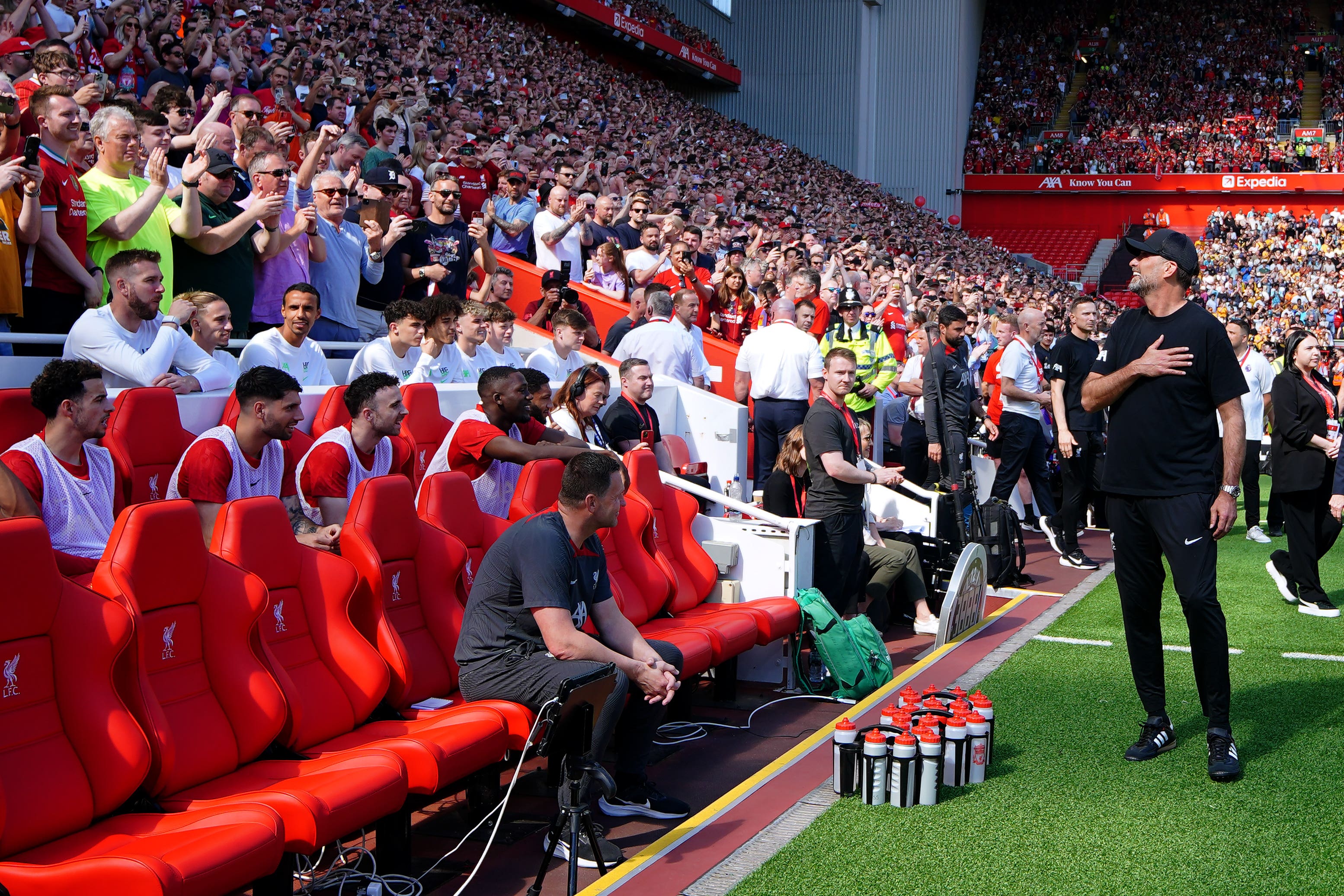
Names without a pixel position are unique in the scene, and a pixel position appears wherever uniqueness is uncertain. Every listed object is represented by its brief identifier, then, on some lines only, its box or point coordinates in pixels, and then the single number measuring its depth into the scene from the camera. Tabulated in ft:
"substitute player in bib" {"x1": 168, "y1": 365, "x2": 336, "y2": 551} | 14.85
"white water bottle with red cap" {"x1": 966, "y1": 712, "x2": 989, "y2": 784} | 15.17
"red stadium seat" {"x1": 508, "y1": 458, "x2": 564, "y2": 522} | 18.25
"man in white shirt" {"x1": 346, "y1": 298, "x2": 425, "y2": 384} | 21.07
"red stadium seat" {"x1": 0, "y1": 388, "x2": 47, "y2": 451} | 14.21
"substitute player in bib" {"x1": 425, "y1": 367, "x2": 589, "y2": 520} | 18.94
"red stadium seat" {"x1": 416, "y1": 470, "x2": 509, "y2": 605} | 16.43
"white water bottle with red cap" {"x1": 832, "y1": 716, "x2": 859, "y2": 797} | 14.88
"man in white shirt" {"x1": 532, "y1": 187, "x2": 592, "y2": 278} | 34.63
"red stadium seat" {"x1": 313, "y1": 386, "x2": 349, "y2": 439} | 18.28
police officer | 32.76
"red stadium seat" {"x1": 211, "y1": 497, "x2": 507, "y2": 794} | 12.82
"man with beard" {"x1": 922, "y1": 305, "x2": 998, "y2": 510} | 30.19
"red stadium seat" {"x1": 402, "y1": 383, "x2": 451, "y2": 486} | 19.97
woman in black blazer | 25.29
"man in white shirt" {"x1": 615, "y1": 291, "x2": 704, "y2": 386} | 29.35
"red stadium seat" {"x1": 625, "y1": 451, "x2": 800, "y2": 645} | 20.61
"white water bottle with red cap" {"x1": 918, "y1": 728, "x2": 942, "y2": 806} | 14.46
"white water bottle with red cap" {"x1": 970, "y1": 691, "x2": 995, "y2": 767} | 15.35
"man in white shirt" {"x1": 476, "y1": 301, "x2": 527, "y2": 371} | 23.91
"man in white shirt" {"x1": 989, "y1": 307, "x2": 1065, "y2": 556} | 31.07
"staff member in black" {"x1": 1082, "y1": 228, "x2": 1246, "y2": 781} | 14.80
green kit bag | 19.99
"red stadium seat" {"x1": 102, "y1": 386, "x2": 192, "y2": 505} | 15.21
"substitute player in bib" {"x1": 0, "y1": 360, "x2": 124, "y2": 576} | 13.15
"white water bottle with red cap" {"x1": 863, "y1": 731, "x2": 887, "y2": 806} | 14.64
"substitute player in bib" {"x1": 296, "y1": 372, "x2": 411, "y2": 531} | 16.43
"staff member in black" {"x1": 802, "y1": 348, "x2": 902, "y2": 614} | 22.65
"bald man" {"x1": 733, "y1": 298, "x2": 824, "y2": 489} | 28.48
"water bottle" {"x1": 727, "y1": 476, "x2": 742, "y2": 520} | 27.53
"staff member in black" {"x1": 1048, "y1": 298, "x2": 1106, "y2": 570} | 29.60
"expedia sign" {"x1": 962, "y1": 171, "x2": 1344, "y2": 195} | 115.14
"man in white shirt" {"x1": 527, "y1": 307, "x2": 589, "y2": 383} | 25.59
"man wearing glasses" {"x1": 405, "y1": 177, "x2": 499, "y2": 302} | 26.55
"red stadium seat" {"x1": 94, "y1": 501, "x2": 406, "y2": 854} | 11.21
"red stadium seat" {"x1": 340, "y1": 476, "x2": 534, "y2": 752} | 14.52
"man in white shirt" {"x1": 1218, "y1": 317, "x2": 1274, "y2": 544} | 36.37
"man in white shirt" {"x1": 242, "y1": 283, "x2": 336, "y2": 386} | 18.79
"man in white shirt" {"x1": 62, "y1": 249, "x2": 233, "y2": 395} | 16.22
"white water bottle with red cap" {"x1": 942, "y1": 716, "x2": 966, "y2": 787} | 14.99
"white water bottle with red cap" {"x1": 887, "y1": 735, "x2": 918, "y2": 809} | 14.42
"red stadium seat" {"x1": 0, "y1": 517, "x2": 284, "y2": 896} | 9.71
